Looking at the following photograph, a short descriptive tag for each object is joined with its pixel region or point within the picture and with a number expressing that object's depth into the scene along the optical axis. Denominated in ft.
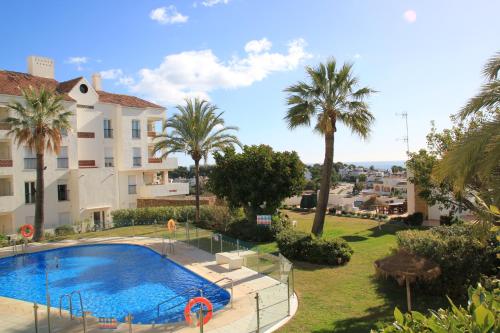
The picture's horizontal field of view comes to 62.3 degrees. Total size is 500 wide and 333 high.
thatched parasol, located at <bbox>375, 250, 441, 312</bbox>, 41.16
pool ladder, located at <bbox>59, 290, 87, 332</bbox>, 37.37
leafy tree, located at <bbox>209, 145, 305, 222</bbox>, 83.51
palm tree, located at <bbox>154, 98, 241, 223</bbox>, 103.50
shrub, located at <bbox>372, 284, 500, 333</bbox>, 11.09
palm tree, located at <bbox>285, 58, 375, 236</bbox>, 71.36
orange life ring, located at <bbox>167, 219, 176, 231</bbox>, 81.30
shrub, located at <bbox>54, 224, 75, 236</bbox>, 99.91
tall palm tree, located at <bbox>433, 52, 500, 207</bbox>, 29.99
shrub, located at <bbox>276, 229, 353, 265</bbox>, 61.82
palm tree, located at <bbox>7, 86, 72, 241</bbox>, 88.33
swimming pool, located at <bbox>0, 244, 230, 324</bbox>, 50.16
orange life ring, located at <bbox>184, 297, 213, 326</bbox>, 35.69
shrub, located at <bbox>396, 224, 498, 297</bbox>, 43.75
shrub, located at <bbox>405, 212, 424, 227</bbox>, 95.25
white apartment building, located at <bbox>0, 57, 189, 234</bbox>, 108.68
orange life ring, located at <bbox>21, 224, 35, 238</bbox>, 80.75
